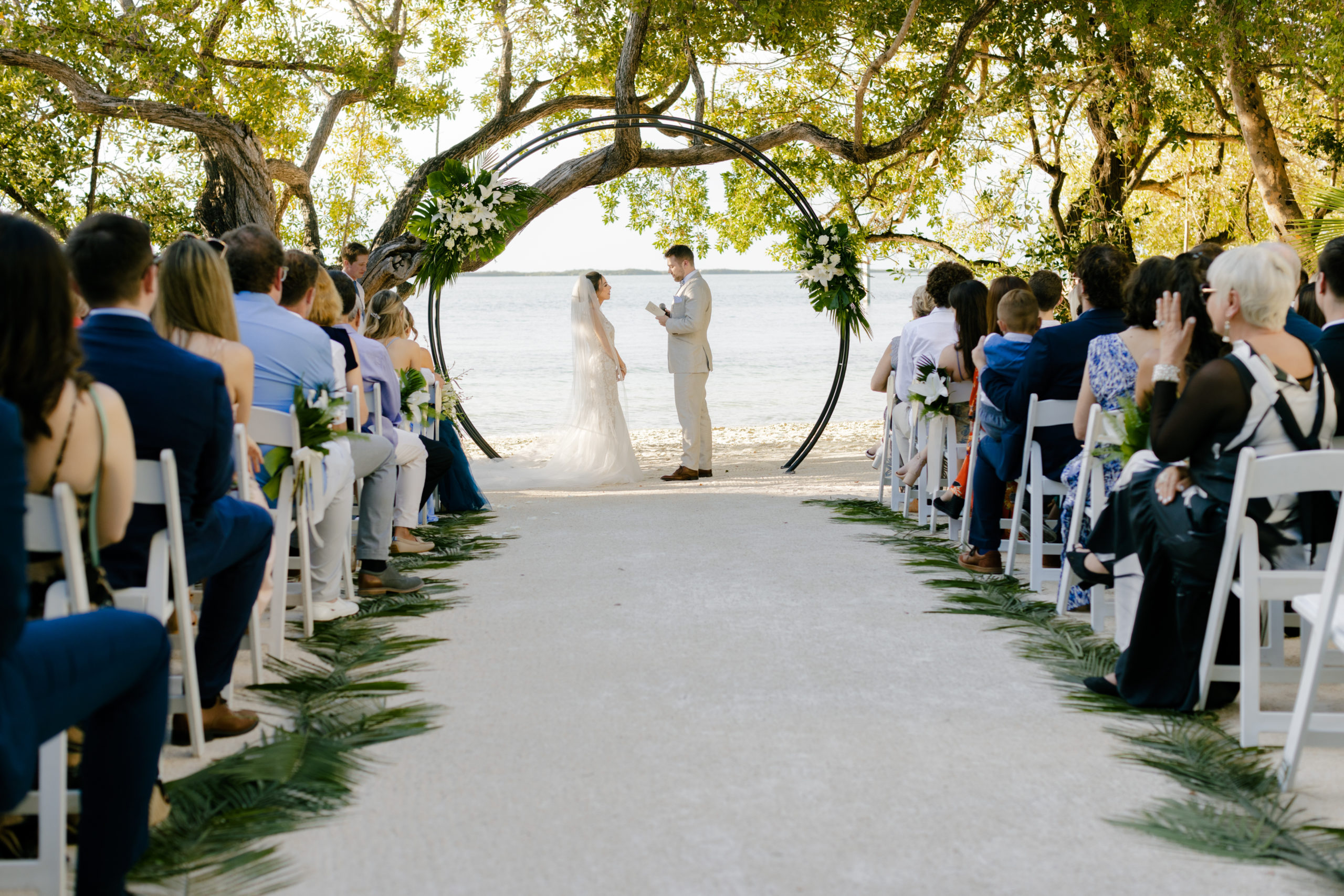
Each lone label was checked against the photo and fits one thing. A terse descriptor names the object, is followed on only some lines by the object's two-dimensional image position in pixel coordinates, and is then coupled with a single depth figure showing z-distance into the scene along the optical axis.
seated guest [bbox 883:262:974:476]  7.09
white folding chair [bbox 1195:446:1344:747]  2.99
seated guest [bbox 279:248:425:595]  5.30
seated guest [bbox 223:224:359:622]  4.43
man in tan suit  10.31
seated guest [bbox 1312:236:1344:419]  3.75
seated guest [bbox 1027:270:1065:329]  6.11
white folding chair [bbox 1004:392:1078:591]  5.23
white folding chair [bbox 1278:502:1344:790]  2.80
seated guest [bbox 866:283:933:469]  7.77
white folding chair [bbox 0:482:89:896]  2.31
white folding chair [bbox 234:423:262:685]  3.58
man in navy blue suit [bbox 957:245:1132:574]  5.17
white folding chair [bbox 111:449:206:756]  2.93
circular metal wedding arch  9.88
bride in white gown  10.16
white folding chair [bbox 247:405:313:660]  4.13
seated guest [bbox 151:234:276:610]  3.59
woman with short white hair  3.37
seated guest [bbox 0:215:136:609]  2.13
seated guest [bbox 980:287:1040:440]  5.67
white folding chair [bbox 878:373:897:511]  8.06
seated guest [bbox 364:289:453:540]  6.87
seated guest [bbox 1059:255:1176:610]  4.45
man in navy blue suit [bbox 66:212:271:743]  3.01
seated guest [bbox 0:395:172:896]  1.89
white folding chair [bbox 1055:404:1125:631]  4.60
